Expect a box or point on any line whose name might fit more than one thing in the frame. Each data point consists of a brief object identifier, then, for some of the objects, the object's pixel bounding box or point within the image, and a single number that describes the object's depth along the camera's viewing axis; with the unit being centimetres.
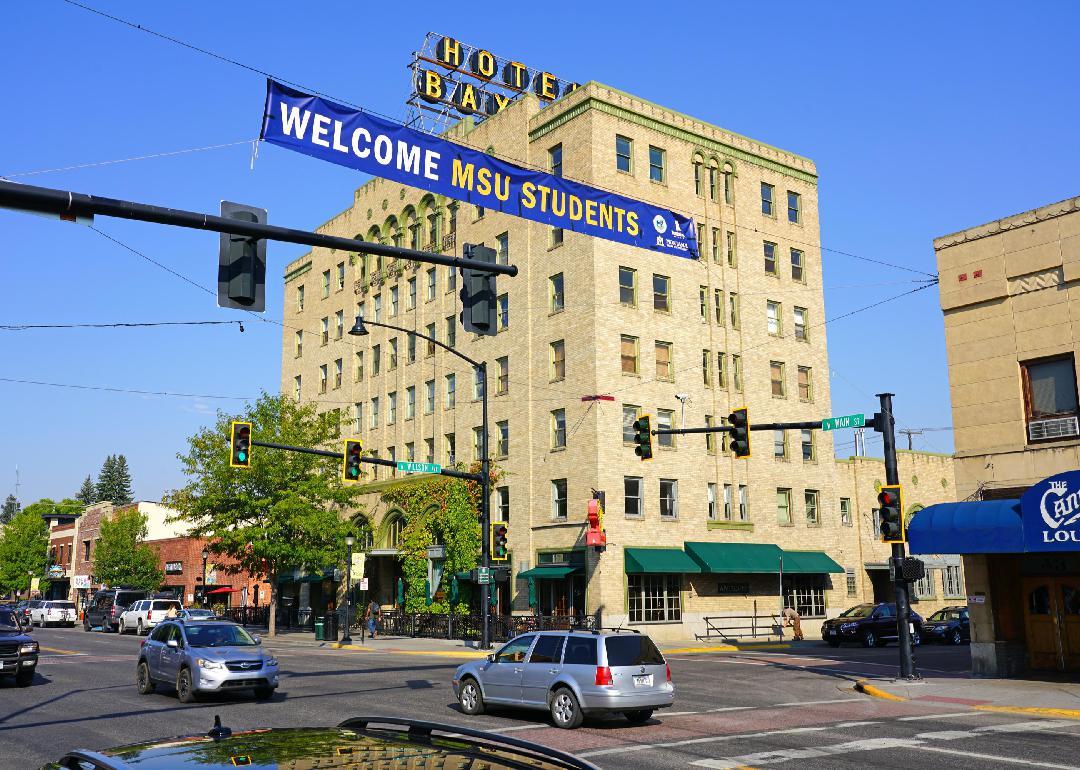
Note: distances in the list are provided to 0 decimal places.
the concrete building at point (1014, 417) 2319
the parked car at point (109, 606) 5684
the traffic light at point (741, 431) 2633
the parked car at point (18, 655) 2230
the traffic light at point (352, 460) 3111
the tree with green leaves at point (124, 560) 7900
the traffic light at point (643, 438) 2788
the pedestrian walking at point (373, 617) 4628
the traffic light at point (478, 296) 1466
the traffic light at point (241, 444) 2977
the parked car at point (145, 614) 5262
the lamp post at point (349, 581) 5467
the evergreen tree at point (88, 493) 18588
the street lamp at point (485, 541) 3544
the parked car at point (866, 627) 3944
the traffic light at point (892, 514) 2361
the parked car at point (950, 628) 4194
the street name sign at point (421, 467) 3359
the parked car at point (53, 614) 6612
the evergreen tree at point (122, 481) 18325
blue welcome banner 1514
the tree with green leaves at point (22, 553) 10231
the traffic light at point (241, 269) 1228
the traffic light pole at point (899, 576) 2330
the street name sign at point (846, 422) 2386
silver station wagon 1612
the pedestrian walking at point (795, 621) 4291
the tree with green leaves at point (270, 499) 4850
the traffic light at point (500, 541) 3562
